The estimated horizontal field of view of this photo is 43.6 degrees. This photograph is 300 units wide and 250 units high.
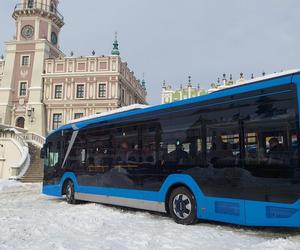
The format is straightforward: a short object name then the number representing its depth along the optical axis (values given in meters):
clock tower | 40.27
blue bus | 6.56
